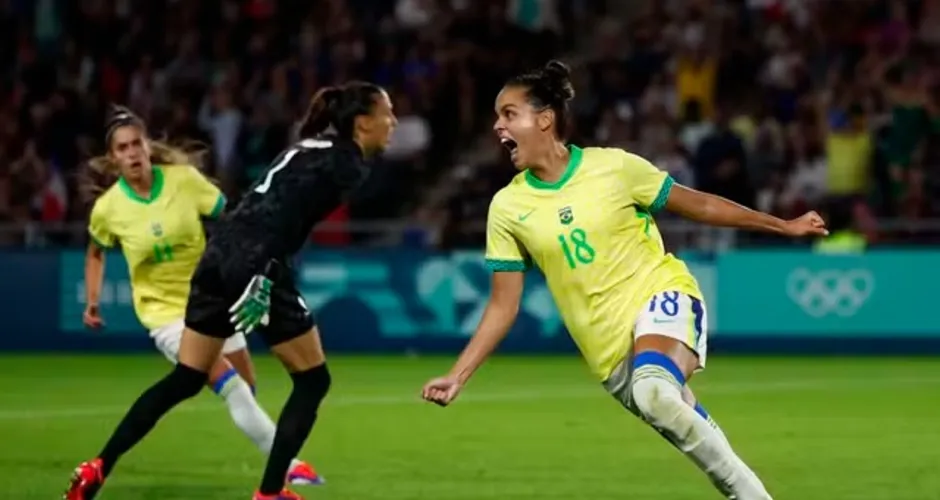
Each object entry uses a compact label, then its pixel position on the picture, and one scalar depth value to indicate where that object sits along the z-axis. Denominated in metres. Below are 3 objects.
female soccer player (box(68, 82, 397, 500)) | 19.25
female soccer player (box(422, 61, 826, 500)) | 17.27
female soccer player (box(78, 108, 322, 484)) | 23.47
